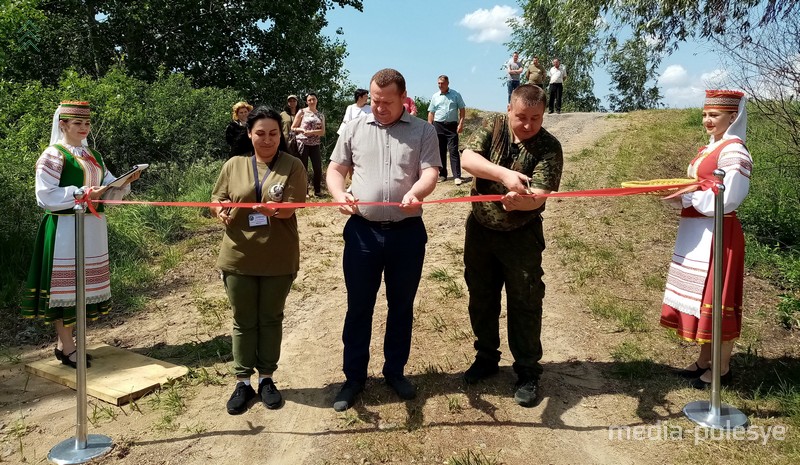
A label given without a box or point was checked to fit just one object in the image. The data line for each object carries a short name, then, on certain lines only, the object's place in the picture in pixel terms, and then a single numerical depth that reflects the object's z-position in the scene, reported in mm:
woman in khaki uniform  3600
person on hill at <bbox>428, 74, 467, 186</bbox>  9688
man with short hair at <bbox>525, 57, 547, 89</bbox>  16125
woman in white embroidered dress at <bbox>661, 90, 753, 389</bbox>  3684
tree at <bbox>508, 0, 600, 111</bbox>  34125
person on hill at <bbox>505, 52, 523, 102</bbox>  16266
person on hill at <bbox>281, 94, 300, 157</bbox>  9938
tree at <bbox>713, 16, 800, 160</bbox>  7035
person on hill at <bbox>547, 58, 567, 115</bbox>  17328
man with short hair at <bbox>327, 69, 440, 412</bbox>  3410
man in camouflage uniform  3402
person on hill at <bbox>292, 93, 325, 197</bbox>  9820
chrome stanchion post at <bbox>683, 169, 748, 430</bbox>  3338
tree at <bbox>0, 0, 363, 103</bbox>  16984
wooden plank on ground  4113
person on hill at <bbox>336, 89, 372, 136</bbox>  9422
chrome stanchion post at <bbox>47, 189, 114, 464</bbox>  3383
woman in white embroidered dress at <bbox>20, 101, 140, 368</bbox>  4188
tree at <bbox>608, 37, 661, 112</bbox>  36938
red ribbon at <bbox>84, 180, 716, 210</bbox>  3414
